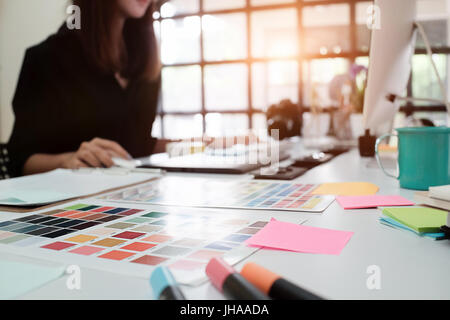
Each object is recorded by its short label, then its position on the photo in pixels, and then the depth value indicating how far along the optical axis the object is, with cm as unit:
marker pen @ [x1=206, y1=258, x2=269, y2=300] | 33
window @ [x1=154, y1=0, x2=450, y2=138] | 283
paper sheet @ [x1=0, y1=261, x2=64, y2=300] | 39
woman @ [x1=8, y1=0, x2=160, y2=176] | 205
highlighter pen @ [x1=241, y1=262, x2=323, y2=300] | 33
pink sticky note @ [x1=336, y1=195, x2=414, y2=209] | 72
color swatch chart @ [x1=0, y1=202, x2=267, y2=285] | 46
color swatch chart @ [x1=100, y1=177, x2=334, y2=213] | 75
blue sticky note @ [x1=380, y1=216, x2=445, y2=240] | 53
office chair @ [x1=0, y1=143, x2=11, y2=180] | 206
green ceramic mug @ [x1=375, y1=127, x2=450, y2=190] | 82
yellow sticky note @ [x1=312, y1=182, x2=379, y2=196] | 84
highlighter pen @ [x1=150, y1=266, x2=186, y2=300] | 34
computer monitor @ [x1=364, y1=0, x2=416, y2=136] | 97
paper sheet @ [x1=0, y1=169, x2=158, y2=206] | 79
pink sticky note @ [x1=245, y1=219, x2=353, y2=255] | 50
